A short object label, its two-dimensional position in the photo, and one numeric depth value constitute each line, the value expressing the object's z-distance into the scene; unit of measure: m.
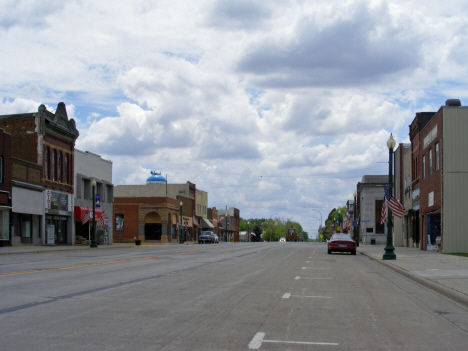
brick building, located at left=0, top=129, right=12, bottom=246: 40.57
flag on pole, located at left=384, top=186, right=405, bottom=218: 28.27
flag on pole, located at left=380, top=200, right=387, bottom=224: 35.27
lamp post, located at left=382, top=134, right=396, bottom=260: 26.69
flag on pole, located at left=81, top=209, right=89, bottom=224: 48.50
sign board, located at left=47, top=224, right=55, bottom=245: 46.34
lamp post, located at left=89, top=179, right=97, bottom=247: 46.75
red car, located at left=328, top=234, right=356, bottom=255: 35.09
